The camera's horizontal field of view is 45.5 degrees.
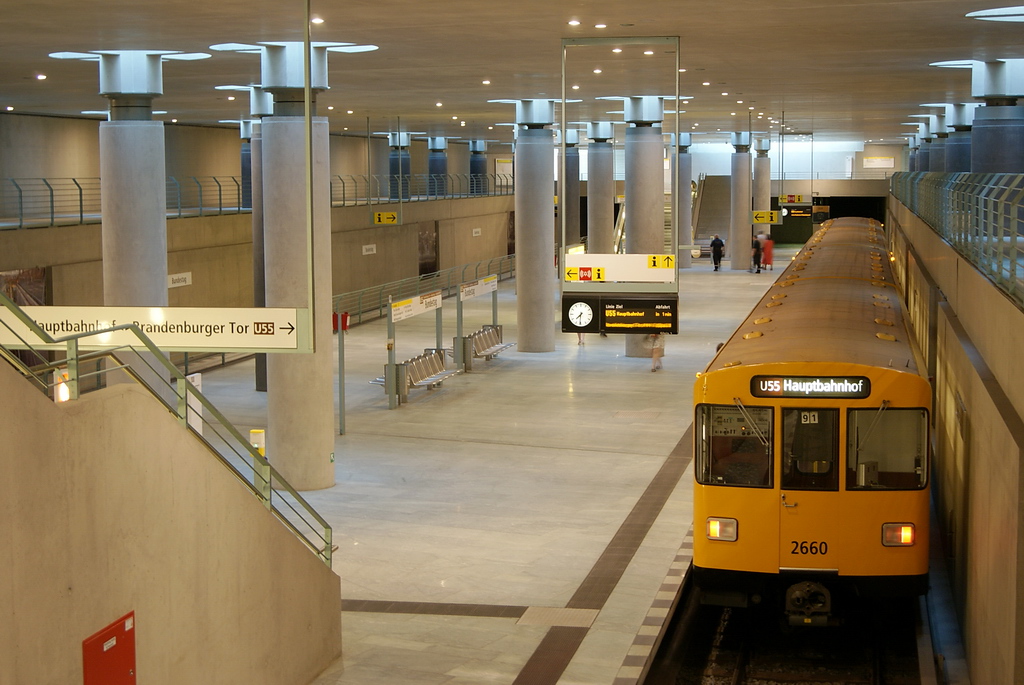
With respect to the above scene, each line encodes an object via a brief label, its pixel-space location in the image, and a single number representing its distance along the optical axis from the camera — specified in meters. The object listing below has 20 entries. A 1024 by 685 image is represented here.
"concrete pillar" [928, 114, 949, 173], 36.58
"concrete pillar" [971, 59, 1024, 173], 18.19
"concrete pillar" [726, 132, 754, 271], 49.58
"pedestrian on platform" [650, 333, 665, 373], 25.41
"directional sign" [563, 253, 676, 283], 15.77
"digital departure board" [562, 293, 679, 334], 16.09
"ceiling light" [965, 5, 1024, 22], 12.12
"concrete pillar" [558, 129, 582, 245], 43.25
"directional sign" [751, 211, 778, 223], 47.75
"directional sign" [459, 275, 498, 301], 26.18
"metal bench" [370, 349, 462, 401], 21.98
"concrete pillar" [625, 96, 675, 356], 27.00
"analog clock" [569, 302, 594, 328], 16.25
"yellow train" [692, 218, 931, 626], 9.41
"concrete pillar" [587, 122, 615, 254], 31.98
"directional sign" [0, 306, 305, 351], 9.36
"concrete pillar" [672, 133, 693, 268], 47.16
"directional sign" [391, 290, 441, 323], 20.83
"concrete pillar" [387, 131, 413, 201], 46.92
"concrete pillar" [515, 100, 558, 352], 27.67
